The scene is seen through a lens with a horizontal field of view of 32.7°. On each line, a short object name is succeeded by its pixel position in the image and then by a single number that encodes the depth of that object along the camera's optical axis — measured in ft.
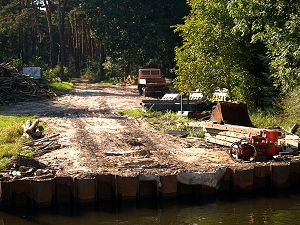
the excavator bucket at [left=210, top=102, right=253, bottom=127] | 63.57
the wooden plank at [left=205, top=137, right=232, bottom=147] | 57.27
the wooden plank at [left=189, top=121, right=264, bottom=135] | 54.70
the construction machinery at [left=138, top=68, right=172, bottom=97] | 128.88
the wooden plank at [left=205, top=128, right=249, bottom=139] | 55.61
